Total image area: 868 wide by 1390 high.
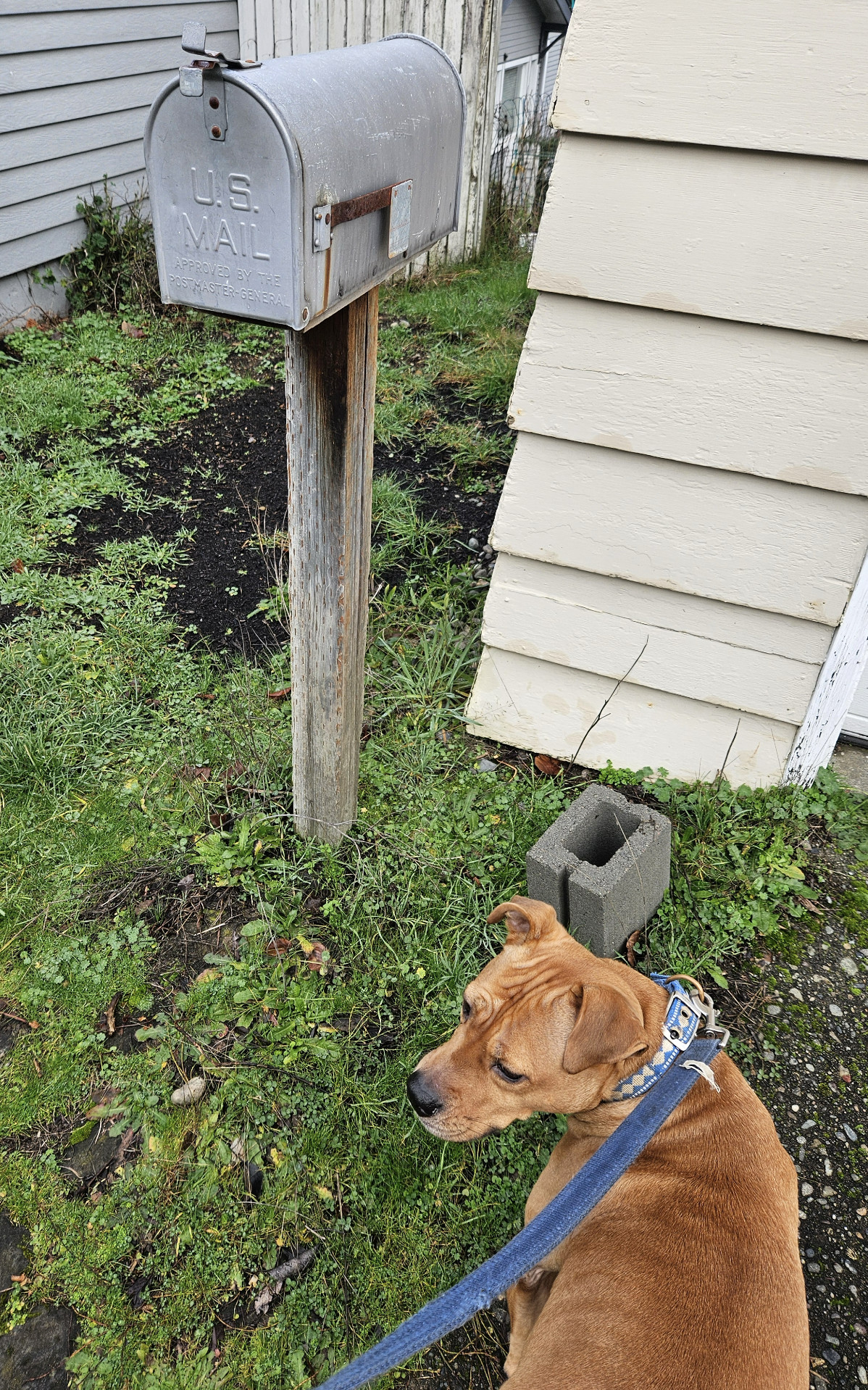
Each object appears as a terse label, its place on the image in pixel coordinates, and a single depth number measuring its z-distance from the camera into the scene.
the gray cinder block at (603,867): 2.48
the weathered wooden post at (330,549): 2.06
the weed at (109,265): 6.39
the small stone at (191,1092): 2.36
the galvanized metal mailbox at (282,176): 1.37
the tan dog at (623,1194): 1.49
